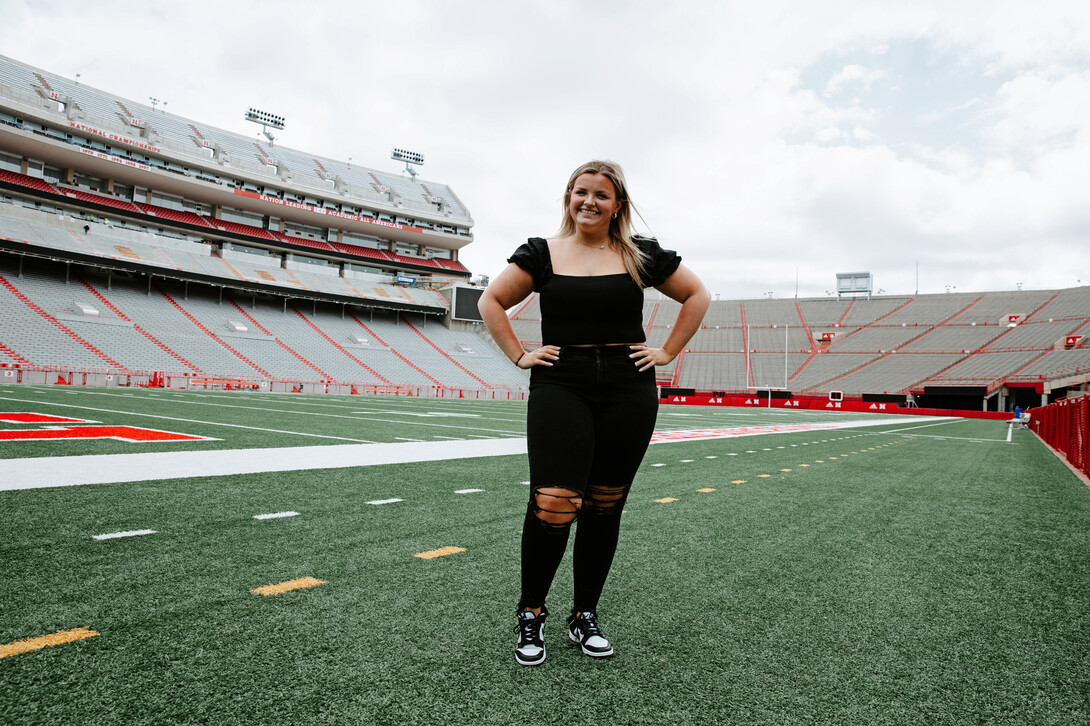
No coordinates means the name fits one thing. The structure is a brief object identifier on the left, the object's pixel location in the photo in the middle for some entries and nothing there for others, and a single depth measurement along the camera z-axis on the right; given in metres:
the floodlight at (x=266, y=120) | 49.34
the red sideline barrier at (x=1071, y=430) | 7.92
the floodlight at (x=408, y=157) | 57.91
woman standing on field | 2.09
